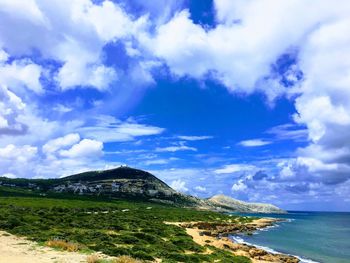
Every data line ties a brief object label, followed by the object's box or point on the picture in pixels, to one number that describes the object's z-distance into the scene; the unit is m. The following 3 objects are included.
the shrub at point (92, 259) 28.57
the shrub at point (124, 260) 29.72
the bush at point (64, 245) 34.39
